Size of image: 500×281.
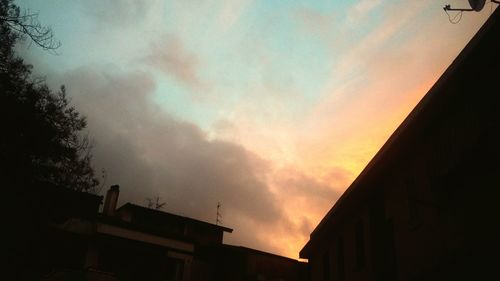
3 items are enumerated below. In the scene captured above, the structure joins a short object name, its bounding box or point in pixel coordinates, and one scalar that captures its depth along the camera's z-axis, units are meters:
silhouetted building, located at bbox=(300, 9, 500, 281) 9.00
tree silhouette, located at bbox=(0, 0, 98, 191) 15.93
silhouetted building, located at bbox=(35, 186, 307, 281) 21.92
